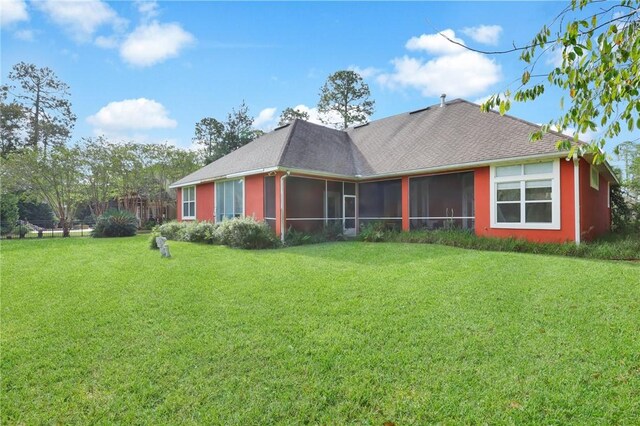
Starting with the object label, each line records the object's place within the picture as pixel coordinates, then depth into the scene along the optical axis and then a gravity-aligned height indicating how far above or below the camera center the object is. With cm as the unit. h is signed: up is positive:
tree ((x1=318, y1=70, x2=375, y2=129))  3281 +1148
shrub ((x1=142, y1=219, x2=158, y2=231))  2399 -64
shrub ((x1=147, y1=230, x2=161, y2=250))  1203 -102
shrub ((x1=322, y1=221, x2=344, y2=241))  1396 -78
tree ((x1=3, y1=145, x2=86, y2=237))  1866 +233
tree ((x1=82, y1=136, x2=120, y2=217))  2083 +295
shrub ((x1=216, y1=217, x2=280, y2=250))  1161 -70
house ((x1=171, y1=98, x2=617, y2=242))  1057 +133
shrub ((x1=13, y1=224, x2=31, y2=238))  1822 -77
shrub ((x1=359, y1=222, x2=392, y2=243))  1308 -76
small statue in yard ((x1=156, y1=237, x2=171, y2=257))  974 -99
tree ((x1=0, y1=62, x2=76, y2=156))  3061 +1077
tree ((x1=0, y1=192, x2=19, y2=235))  1762 +17
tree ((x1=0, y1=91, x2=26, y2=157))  2962 +823
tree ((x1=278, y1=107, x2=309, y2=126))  3647 +1096
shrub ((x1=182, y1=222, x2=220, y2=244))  1376 -77
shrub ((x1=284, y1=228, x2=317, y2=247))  1259 -92
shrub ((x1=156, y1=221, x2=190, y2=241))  1567 -69
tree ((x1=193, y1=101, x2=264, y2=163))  3512 +901
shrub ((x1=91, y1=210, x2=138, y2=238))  1784 -50
